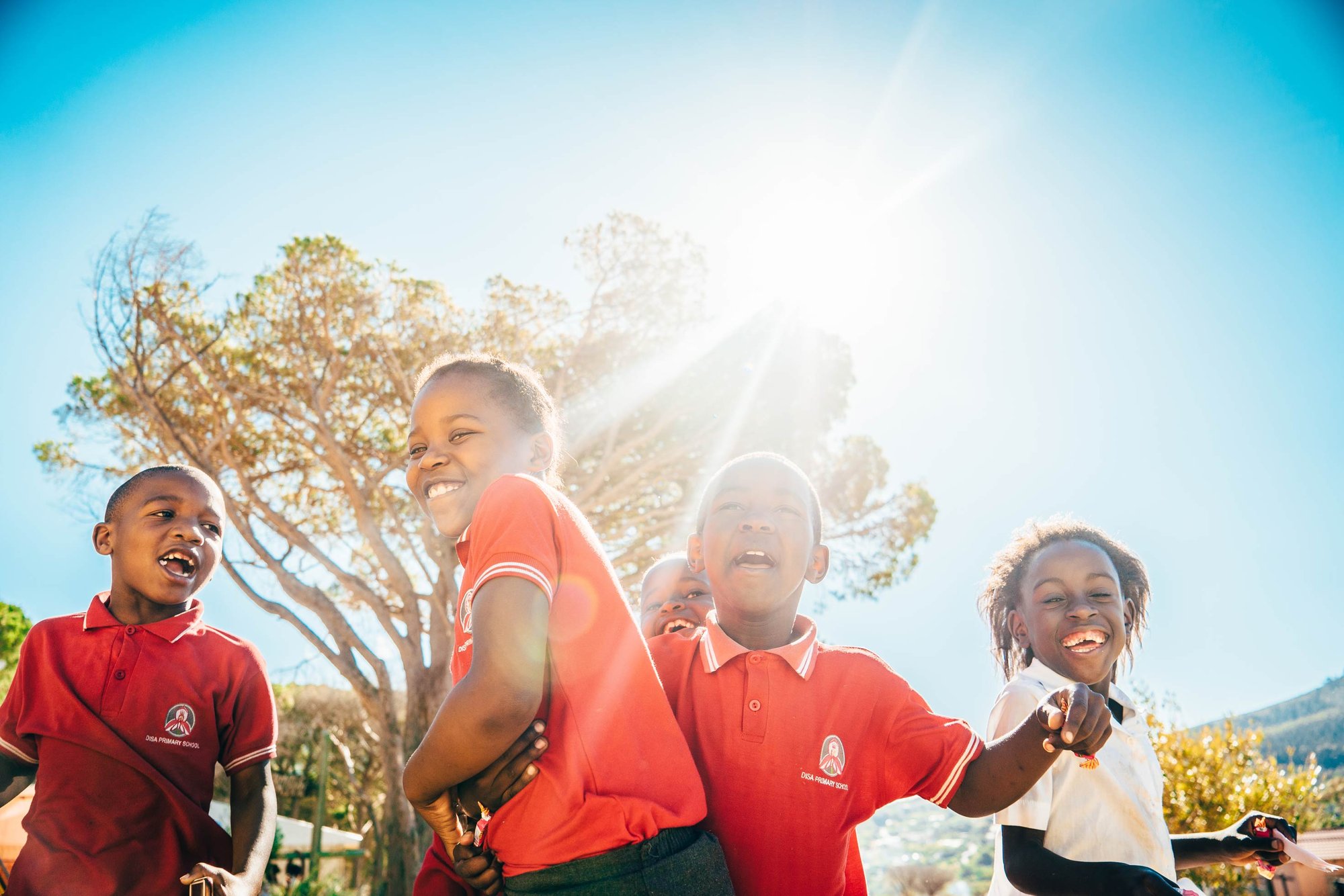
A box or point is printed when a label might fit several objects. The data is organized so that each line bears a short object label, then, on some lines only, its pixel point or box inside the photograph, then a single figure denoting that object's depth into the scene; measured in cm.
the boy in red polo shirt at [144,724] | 214
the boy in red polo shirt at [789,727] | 184
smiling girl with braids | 207
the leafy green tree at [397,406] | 1127
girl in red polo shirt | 140
